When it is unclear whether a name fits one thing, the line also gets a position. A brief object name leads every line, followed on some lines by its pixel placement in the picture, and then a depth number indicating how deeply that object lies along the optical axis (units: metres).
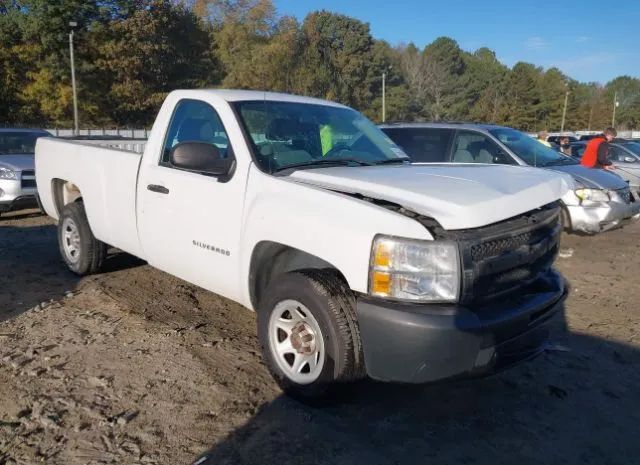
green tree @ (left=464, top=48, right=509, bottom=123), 75.38
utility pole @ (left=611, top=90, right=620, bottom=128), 80.68
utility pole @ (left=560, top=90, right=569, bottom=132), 74.14
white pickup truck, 2.85
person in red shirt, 10.58
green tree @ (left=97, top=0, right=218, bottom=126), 45.50
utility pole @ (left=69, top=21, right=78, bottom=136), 32.37
